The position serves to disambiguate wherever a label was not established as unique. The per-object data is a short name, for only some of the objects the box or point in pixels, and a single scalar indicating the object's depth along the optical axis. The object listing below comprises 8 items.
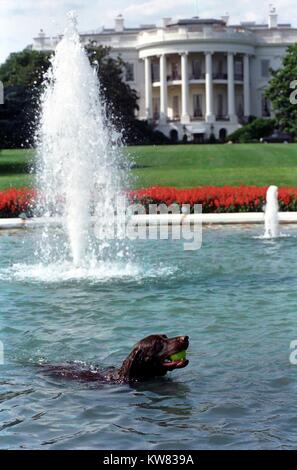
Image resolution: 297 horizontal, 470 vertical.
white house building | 92.25
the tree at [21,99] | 40.88
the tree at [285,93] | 61.44
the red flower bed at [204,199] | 22.23
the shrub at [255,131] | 73.31
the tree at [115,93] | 68.00
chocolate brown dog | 7.83
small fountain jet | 18.89
